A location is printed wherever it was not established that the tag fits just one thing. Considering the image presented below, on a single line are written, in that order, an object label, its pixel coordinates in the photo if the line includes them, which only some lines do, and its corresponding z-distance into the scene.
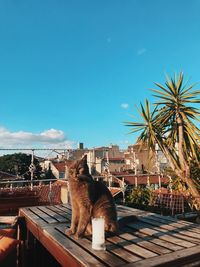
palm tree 5.05
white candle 1.63
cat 1.90
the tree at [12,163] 25.67
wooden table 1.46
